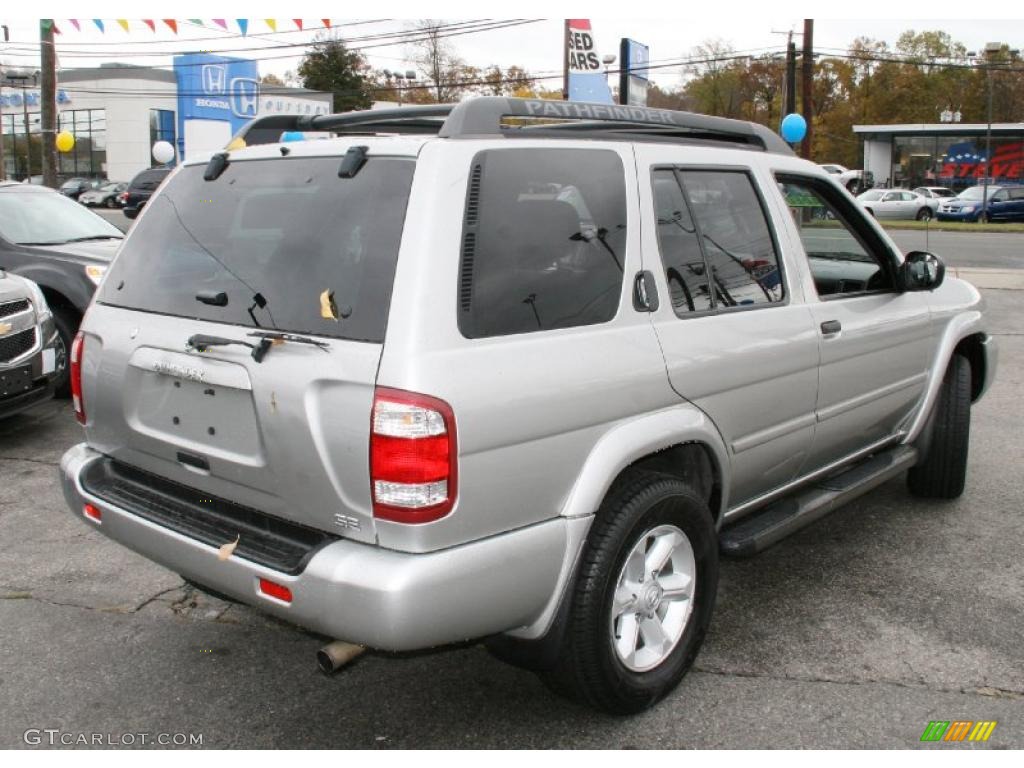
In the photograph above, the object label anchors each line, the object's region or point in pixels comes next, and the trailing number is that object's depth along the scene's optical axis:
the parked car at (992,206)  38.50
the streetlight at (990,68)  46.86
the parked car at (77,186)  47.47
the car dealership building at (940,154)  51.47
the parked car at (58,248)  7.80
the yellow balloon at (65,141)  37.28
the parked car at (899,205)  39.50
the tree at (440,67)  63.06
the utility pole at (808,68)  26.86
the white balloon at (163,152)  37.06
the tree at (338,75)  65.62
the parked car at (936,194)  40.39
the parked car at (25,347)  6.30
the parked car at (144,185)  30.05
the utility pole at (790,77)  29.39
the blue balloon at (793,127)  19.22
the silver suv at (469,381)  2.52
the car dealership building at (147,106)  43.38
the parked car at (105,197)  45.91
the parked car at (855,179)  43.63
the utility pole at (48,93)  18.38
